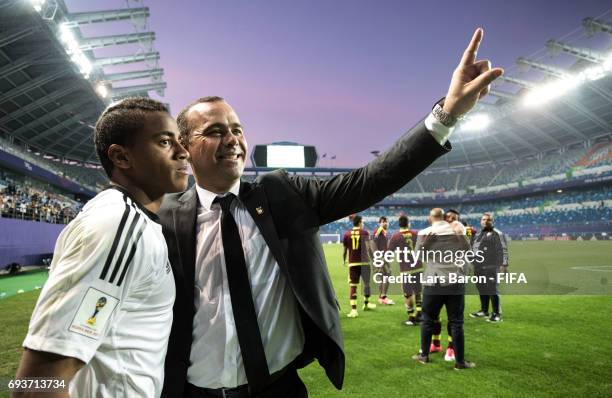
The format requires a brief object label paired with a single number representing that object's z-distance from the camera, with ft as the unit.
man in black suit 5.56
